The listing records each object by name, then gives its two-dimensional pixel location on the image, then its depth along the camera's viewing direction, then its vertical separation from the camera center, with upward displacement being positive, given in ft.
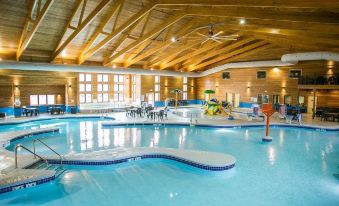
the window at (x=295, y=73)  60.03 +5.04
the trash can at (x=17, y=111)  49.92 -3.42
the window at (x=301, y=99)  60.18 -1.36
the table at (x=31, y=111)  50.24 -3.42
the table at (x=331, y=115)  48.03 -4.18
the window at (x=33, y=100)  53.42 -1.26
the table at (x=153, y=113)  48.75 -3.72
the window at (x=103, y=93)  63.62 +0.29
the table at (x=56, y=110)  53.03 -3.40
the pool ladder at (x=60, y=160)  21.69 -6.09
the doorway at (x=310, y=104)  58.88 -2.41
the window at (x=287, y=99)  61.93 -1.28
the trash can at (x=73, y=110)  56.13 -3.58
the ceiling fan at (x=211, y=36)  35.94 +8.71
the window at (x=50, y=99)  56.18 -1.10
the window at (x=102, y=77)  63.24 +4.26
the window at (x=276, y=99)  63.77 -1.30
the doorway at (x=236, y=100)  71.72 -1.76
